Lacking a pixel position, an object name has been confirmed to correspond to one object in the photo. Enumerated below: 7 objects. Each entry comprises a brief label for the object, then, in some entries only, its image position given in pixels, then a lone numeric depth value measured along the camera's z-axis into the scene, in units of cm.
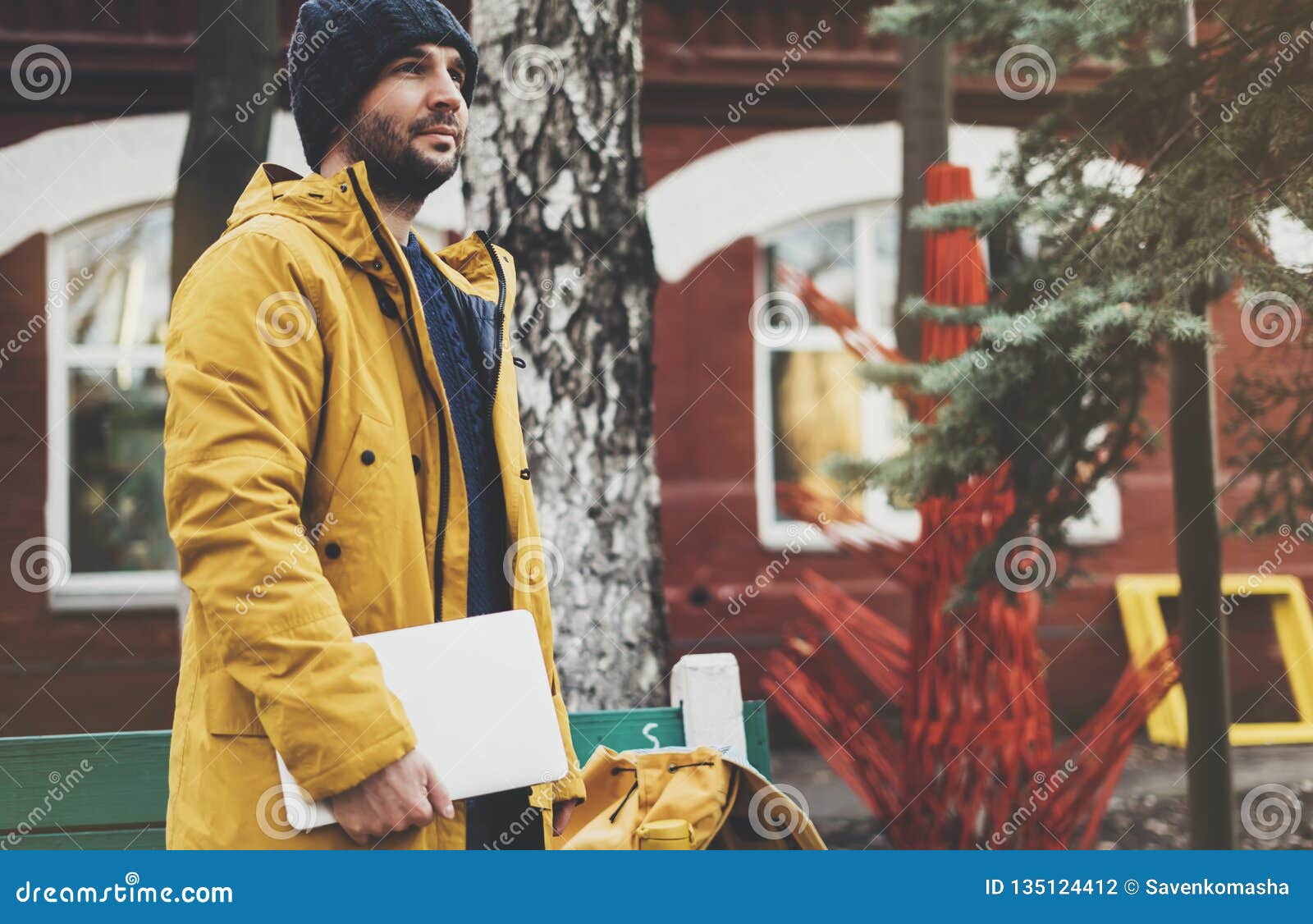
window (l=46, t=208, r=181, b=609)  660
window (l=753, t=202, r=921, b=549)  707
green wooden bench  238
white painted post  273
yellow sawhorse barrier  660
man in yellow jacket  157
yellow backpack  229
